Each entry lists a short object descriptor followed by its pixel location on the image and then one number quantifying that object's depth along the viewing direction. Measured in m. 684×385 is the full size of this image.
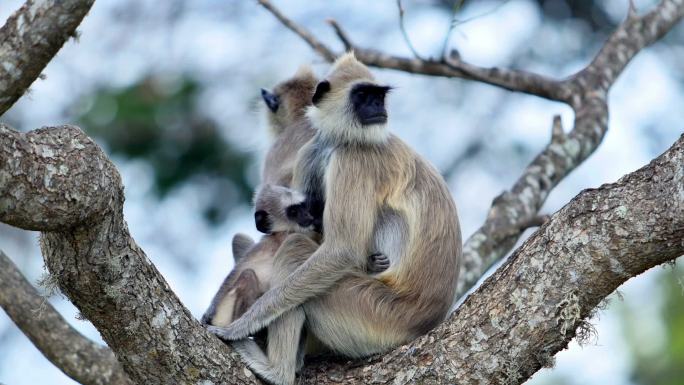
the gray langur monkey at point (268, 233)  9.36
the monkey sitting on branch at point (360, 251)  8.89
